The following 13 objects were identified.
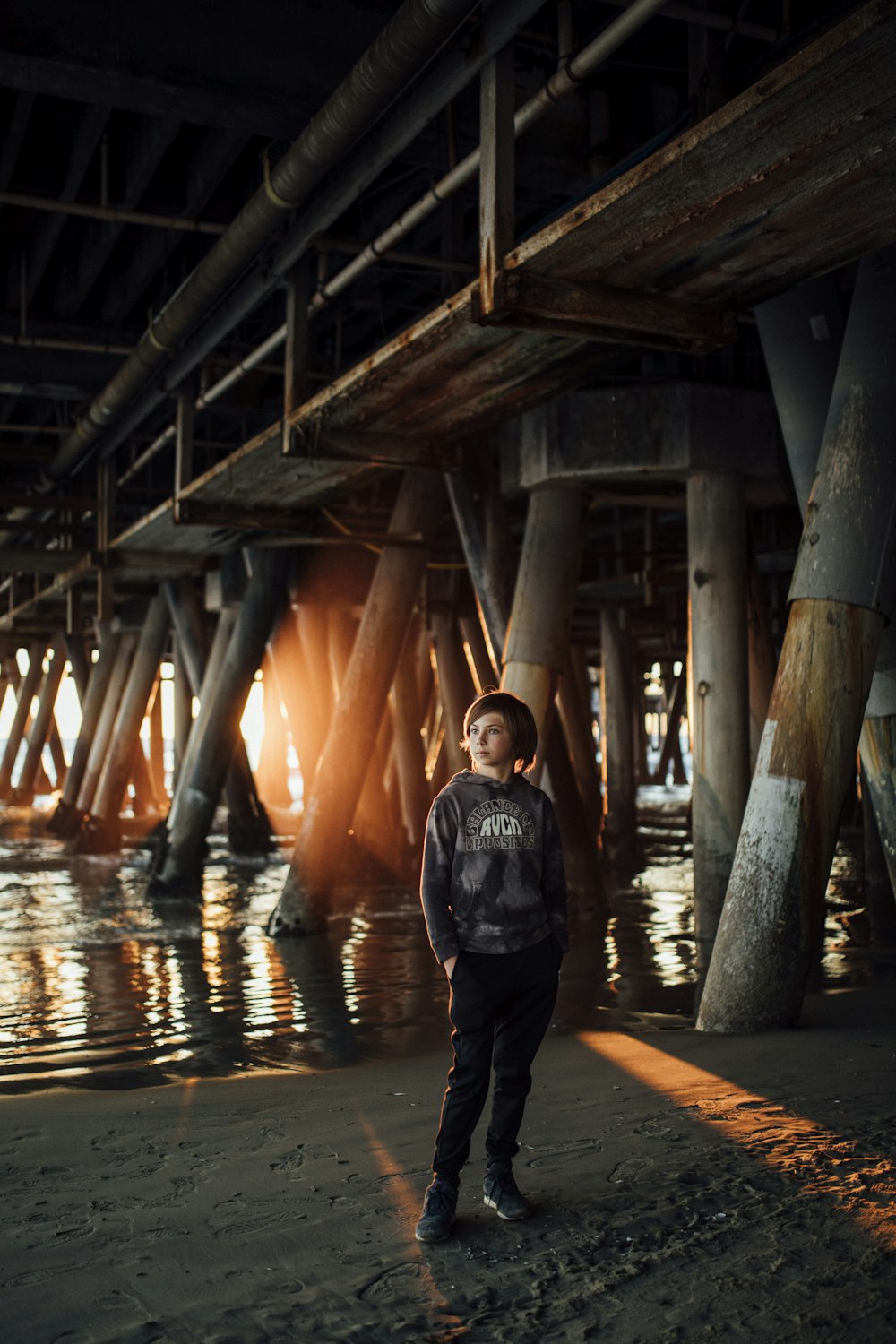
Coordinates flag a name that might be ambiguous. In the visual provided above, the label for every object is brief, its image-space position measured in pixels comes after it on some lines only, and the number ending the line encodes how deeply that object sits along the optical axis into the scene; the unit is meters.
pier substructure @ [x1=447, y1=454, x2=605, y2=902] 8.50
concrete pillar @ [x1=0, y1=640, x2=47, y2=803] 26.64
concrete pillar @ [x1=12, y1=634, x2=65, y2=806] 24.34
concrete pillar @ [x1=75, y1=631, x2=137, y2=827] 18.78
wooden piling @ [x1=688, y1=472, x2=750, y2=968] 7.80
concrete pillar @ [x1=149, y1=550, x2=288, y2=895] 12.28
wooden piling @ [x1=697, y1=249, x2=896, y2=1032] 5.25
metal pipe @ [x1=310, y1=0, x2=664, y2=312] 4.72
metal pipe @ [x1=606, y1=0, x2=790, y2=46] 4.91
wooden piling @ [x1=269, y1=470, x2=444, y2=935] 9.46
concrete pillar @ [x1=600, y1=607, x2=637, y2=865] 16.62
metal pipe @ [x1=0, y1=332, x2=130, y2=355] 9.34
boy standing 3.28
